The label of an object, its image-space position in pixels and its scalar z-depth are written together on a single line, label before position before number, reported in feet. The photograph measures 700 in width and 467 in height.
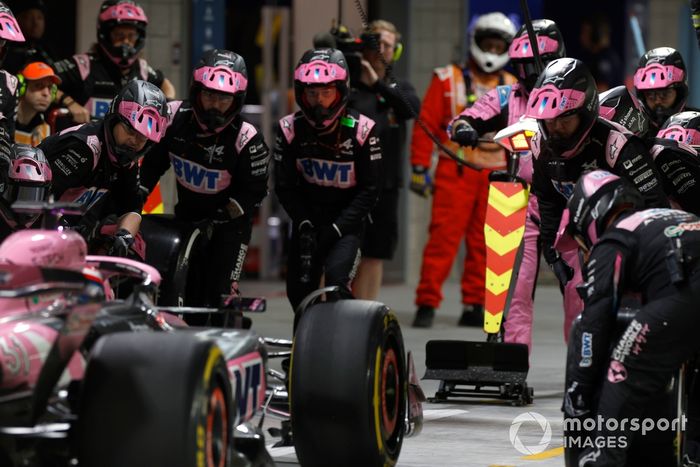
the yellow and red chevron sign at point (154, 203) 75.10
